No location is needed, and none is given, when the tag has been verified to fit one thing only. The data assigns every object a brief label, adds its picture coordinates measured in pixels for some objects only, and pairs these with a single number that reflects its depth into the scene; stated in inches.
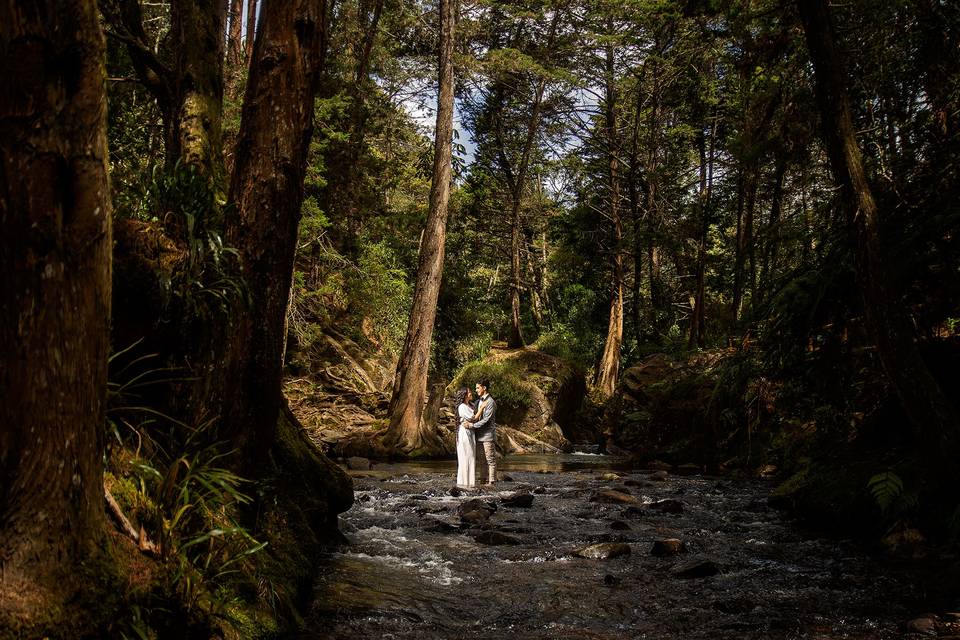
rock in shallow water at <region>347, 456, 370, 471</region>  541.6
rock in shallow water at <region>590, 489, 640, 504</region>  378.9
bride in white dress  449.1
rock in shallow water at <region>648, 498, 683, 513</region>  351.0
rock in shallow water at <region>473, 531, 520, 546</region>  276.6
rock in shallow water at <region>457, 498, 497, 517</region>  336.7
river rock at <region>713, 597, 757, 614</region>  186.2
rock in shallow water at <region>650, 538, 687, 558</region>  257.0
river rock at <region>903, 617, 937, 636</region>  159.8
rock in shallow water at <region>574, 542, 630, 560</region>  253.9
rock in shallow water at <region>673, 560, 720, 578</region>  225.3
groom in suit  457.7
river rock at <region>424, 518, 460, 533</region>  301.0
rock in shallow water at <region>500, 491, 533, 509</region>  371.8
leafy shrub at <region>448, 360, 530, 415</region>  884.6
